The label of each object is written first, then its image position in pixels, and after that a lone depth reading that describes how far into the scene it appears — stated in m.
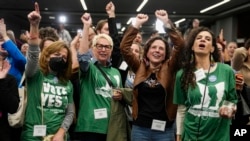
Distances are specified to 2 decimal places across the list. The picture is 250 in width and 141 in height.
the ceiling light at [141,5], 13.65
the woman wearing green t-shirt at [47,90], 2.60
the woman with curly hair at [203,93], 2.46
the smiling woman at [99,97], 2.90
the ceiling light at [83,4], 13.82
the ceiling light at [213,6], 13.48
